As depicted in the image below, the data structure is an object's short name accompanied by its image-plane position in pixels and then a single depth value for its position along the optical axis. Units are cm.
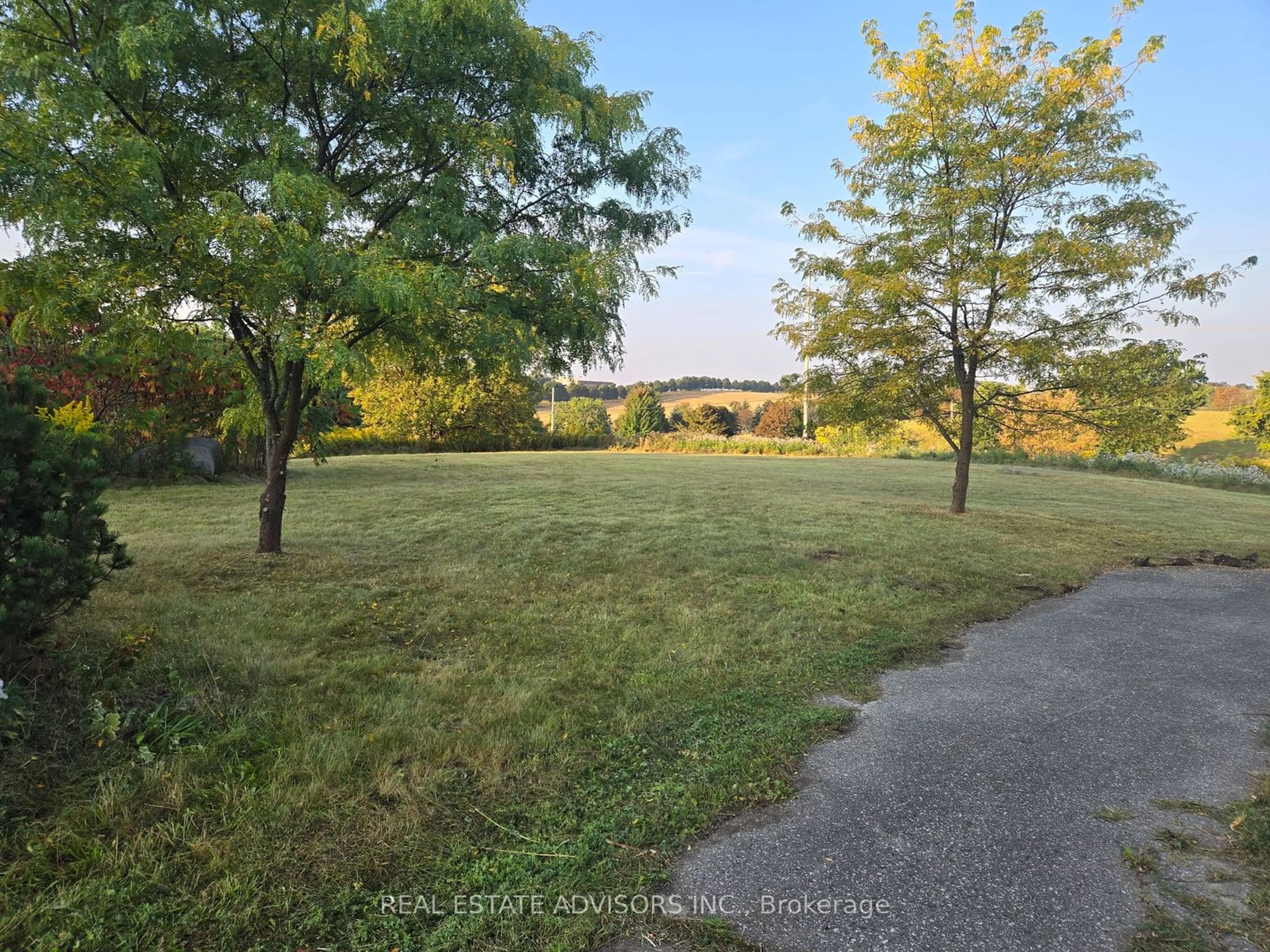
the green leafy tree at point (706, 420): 5588
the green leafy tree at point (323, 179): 401
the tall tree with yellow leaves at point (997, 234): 870
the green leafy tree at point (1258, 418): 3191
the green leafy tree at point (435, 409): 2795
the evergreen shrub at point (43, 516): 271
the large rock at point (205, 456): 1188
